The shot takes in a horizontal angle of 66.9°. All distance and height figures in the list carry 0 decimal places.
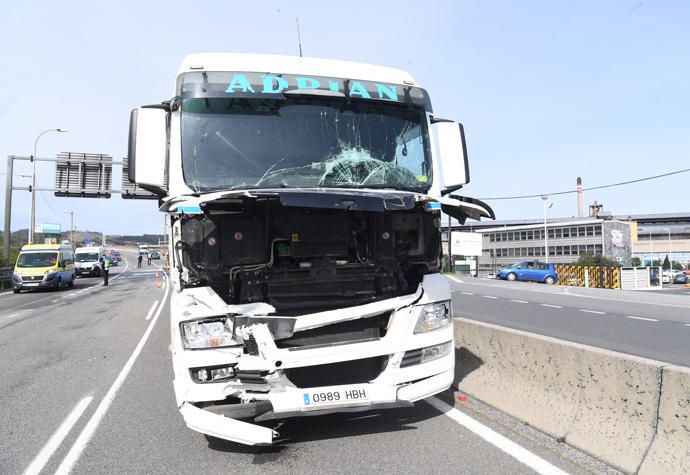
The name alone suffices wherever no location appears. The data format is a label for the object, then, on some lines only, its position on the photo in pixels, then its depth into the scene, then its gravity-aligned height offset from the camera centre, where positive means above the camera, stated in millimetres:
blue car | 38031 -1269
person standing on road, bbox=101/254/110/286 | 30000 -693
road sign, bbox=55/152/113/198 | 29438 +4831
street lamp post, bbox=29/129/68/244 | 32562 +3817
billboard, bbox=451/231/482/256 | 46931 +1123
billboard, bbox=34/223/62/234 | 97625 +5851
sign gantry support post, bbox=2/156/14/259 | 30672 +3181
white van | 42625 -159
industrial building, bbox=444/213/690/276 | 68438 +1890
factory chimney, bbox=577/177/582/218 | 101875 +10890
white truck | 3914 +218
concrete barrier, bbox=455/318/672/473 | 3385 -1083
